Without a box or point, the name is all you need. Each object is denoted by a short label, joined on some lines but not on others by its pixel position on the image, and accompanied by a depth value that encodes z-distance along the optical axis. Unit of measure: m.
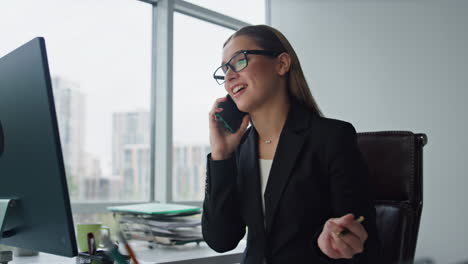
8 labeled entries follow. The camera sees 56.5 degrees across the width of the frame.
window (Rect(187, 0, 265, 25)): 2.78
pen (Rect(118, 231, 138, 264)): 0.63
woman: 1.25
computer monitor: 0.82
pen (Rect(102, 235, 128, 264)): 0.66
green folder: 1.78
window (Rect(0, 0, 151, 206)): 2.11
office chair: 1.30
